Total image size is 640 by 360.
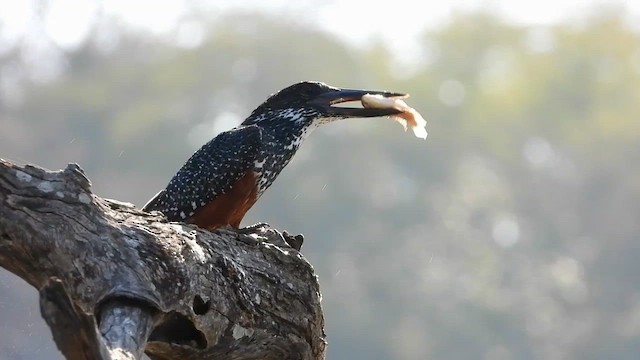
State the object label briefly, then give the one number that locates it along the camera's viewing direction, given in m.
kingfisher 15.41
